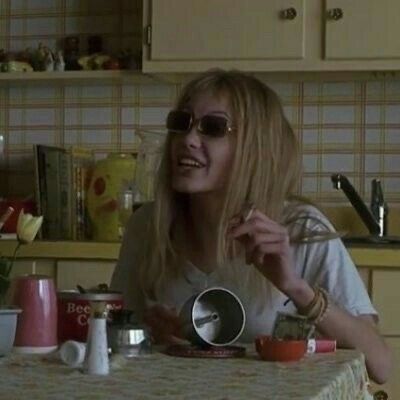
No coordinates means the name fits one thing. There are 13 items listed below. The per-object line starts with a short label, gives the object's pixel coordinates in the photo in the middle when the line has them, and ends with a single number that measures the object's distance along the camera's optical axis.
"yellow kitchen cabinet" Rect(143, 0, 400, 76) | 3.82
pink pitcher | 2.32
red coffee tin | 2.37
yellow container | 4.08
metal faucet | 4.00
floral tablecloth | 1.99
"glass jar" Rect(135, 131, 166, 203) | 4.11
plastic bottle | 2.12
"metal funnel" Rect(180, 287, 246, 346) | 2.34
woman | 2.61
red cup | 2.25
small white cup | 2.17
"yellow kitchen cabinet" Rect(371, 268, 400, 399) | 3.53
